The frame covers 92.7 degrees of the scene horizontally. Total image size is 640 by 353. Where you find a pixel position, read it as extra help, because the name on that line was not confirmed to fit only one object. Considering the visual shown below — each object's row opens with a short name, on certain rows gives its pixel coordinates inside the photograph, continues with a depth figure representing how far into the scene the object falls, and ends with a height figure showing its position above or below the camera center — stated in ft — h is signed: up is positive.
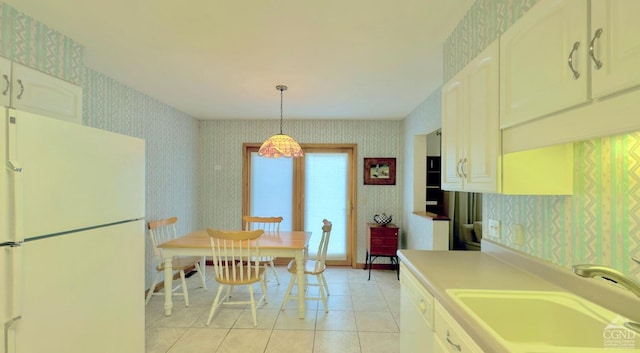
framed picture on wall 16.01 +0.34
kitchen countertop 3.38 -1.54
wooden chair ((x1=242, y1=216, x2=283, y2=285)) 12.54 -1.82
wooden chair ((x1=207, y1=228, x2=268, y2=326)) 8.96 -2.39
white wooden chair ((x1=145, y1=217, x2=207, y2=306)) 10.75 -3.11
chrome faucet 2.85 -0.91
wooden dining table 9.70 -2.37
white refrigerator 4.13 -0.99
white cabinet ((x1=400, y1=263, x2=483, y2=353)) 3.68 -2.14
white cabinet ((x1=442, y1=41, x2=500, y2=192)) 4.50 +0.86
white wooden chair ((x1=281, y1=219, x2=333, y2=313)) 10.34 -3.14
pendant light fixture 10.39 +1.03
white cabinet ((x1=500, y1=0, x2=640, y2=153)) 2.47 +1.03
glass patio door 16.33 -0.79
